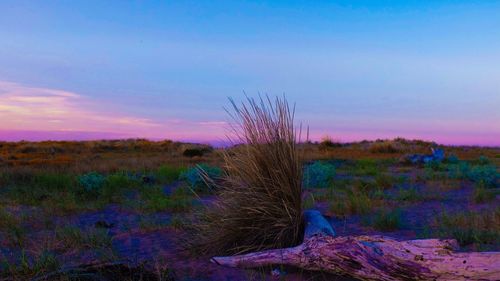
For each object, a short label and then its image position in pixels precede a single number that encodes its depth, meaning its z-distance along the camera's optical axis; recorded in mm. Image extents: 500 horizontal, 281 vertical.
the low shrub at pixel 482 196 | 9859
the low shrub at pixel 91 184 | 11602
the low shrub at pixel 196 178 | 12172
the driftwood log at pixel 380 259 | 3633
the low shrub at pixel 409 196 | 10336
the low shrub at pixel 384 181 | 12594
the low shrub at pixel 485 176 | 12070
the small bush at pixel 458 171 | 13539
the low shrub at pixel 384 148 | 30281
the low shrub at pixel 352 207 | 8750
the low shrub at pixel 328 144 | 34781
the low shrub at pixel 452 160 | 19794
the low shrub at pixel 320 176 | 12962
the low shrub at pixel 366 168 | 15969
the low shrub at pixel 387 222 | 7305
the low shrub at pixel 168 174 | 14320
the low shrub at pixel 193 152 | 27389
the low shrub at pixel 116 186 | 11234
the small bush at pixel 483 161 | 20016
